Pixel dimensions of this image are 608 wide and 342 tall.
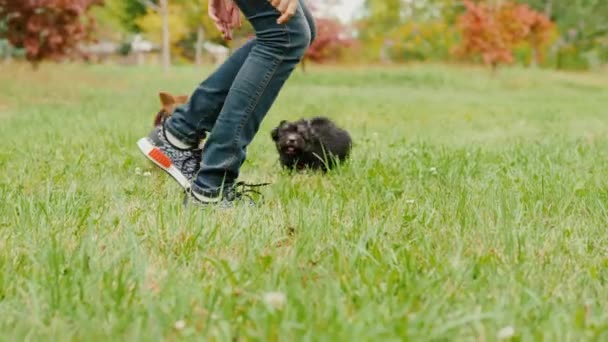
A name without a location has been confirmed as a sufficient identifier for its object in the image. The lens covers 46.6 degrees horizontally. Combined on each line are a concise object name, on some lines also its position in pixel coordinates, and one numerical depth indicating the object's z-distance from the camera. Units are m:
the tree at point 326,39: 26.53
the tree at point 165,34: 27.23
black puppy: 4.68
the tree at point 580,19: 33.75
